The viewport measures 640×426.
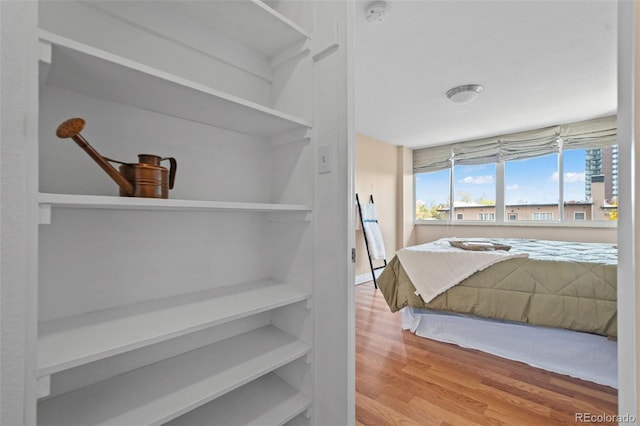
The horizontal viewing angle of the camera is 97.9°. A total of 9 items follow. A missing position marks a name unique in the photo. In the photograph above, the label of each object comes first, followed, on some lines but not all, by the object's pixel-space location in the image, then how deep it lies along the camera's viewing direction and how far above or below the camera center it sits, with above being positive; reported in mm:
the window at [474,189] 4844 +443
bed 1791 -642
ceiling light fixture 2781 +1234
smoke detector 1682 +1263
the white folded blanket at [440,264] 2197 -423
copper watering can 773 +112
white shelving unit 813 -37
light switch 1189 +237
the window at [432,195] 5285 +369
